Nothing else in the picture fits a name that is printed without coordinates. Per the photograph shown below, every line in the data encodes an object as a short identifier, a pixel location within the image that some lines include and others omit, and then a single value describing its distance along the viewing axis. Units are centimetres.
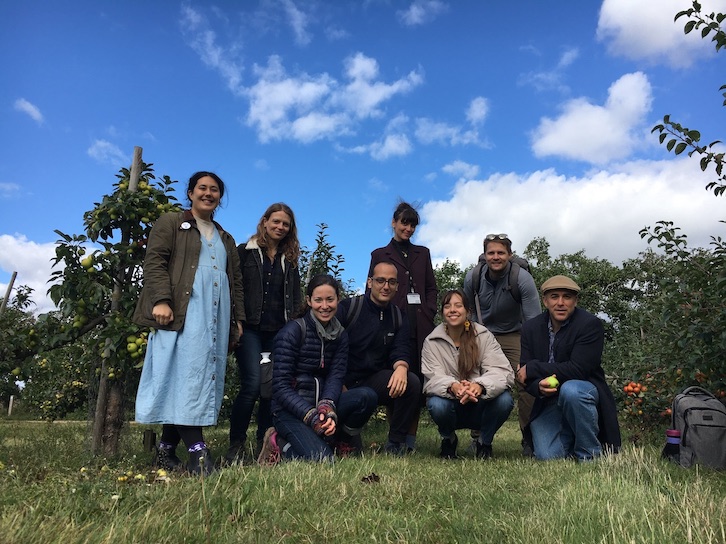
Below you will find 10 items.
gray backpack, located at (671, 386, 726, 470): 363
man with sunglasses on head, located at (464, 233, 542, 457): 480
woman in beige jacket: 429
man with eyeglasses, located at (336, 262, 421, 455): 442
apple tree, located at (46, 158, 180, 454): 407
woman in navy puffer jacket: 366
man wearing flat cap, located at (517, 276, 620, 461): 395
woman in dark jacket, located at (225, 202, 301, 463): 421
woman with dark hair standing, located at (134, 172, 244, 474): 347
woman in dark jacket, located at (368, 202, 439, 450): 488
